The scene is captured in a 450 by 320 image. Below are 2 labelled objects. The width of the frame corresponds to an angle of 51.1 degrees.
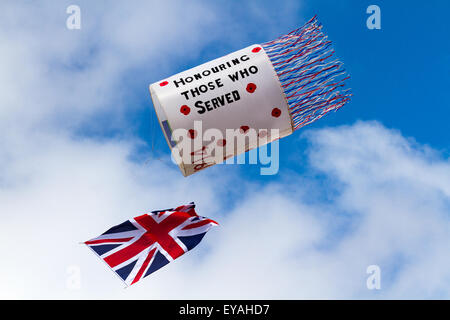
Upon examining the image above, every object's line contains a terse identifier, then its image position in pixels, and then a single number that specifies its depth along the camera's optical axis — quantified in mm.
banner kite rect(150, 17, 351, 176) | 16422
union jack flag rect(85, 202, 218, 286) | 18281
